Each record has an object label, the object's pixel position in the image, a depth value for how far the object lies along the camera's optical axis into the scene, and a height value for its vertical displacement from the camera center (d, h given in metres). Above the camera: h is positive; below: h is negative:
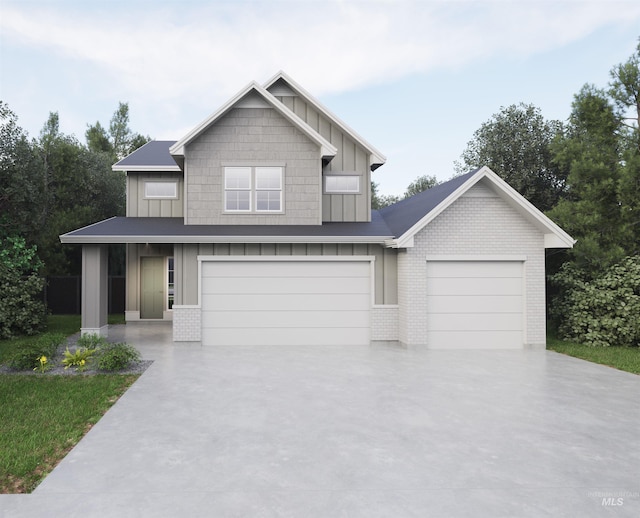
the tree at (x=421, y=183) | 46.84 +9.04
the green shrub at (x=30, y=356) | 9.05 -1.98
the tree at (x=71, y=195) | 20.80 +4.15
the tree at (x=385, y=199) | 56.47 +9.04
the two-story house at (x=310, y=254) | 11.77 +0.30
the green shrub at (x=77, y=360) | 9.01 -2.05
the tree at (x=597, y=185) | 13.10 +2.51
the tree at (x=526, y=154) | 22.30 +5.92
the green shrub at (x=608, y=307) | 12.09 -1.35
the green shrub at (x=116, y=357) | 8.88 -2.00
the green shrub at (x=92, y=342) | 10.31 -1.91
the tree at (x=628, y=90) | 13.42 +5.57
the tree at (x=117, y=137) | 38.38 +12.14
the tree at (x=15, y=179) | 15.59 +3.28
